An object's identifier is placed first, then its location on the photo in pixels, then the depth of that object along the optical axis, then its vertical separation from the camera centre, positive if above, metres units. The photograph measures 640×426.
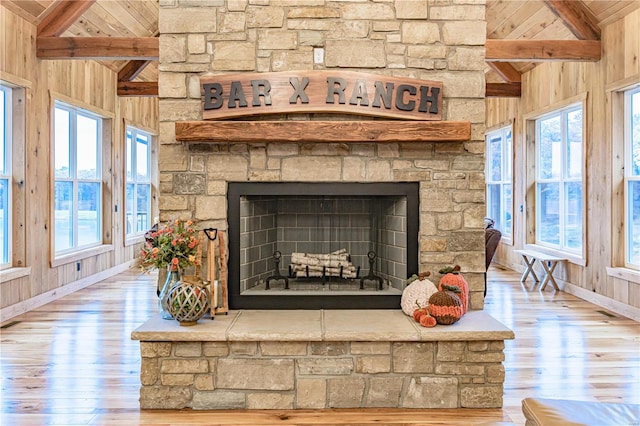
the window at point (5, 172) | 5.20 +0.36
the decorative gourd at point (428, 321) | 3.08 -0.66
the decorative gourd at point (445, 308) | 3.10 -0.60
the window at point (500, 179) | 8.55 +0.47
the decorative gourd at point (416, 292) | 3.35 -0.54
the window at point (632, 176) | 5.24 +0.29
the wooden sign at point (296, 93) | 3.43 +0.74
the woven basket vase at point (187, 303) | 3.08 -0.55
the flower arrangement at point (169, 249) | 3.21 -0.25
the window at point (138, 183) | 8.44 +0.42
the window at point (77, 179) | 6.34 +0.38
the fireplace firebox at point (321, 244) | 3.55 -0.27
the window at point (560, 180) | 6.41 +0.34
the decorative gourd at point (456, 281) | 3.36 -0.48
